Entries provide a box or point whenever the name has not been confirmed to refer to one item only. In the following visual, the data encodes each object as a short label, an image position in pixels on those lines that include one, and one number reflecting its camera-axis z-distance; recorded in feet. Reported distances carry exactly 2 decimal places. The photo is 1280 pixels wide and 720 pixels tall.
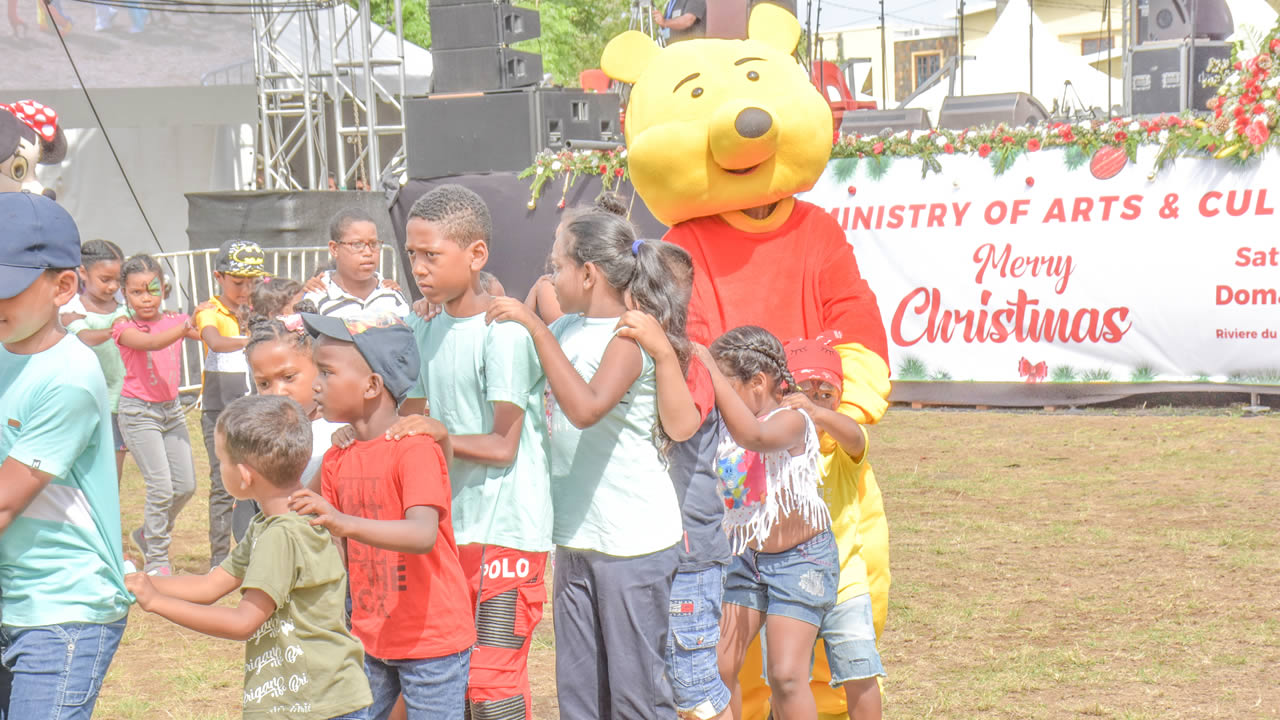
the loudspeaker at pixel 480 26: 44.39
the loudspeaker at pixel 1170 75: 40.11
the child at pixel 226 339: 21.44
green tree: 100.94
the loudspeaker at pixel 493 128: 43.39
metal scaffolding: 52.06
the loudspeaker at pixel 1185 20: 42.37
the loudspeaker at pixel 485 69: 44.47
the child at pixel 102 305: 20.97
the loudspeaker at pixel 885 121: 41.96
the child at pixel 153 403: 21.77
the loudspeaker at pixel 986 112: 42.68
